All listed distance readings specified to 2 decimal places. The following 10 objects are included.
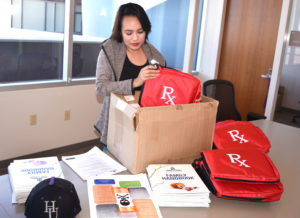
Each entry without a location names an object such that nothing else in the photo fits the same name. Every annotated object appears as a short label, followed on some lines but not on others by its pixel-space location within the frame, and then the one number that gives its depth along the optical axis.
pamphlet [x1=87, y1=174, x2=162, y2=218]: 1.11
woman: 1.73
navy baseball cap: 0.99
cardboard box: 1.30
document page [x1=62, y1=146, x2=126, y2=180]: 1.39
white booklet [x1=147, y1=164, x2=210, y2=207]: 1.22
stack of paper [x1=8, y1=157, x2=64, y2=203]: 1.15
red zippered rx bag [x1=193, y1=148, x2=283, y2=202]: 1.24
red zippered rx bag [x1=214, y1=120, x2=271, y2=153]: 1.72
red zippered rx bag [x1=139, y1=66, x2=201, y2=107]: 1.43
